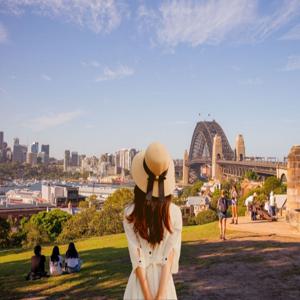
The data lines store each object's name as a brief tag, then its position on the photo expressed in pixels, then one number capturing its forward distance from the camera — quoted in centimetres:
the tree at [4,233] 3541
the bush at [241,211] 2153
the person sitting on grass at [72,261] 846
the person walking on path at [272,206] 1542
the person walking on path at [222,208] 1048
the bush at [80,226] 2560
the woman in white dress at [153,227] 268
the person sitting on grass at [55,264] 838
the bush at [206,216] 3390
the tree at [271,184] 4053
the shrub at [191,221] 3556
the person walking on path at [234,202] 1322
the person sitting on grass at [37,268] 830
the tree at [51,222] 4003
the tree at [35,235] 3008
